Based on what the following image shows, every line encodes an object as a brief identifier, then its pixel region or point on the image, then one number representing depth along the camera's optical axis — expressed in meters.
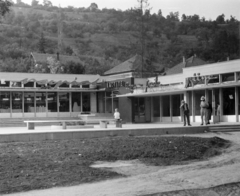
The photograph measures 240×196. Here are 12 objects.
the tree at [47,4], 190.62
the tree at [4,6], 13.58
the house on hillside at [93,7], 181.15
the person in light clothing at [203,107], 24.47
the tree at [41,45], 112.12
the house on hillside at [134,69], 52.14
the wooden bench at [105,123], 25.61
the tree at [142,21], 54.03
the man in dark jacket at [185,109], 24.47
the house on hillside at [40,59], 77.00
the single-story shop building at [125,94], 29.50
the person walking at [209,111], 25.31
